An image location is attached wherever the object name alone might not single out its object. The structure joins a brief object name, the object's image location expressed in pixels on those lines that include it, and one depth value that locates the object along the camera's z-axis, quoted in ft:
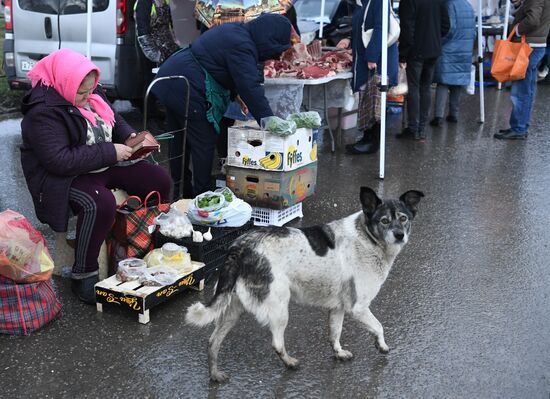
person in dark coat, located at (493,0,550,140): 27.07
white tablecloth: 23.88
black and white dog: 10.67
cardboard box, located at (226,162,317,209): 17.84
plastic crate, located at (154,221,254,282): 14.80
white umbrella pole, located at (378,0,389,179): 21.81
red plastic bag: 12.23
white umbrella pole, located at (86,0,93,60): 23.75
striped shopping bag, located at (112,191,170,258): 14.56
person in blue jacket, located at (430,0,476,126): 29.86
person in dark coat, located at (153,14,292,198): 17.13
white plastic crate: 18.31
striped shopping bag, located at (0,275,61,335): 12.32
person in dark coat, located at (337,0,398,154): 24.32
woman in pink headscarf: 13.19
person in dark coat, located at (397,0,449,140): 27.71
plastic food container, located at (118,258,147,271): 13.82
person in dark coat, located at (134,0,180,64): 25.84
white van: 26.66
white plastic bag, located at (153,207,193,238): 14.84
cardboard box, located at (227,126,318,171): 17.62
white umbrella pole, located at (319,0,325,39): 32.81
